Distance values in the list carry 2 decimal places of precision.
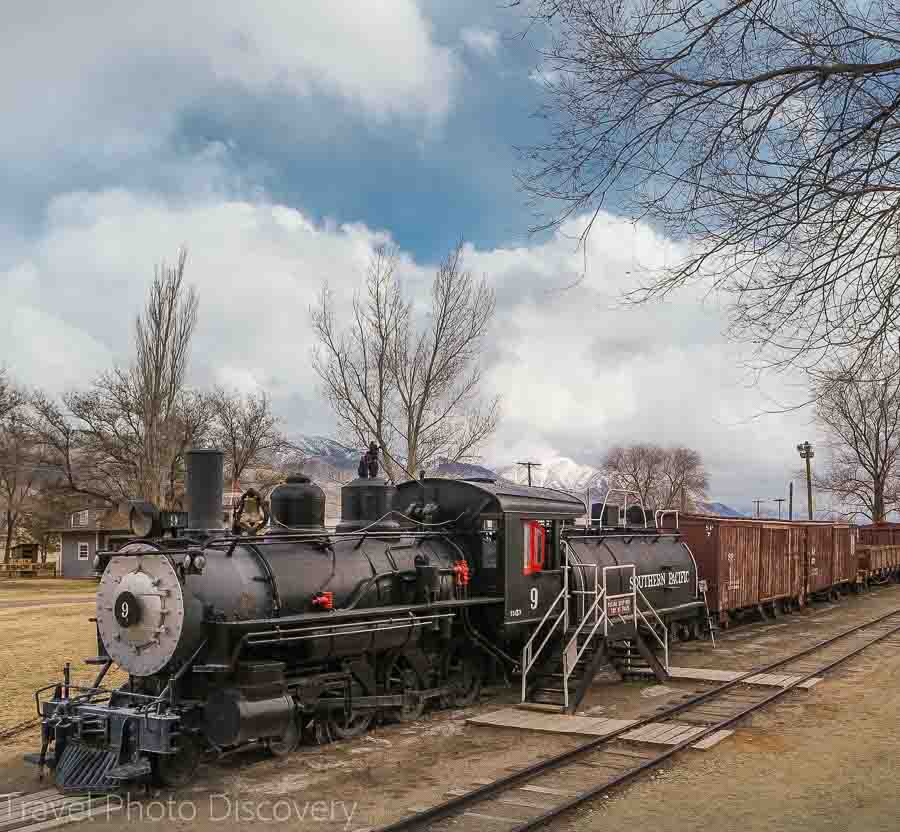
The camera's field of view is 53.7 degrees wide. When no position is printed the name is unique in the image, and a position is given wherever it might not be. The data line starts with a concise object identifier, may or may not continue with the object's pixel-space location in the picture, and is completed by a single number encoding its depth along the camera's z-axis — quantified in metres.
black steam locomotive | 8.72
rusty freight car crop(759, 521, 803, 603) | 24.02
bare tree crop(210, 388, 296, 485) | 52.09
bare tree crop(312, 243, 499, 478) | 25.36
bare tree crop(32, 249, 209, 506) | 34.25
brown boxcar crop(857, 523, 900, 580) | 36.22
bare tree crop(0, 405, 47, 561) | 48.84
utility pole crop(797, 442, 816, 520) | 61.78
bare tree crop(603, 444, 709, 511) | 104.81
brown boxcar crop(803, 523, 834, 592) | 28.34
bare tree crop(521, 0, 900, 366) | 6.43
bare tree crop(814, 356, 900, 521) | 55.50
